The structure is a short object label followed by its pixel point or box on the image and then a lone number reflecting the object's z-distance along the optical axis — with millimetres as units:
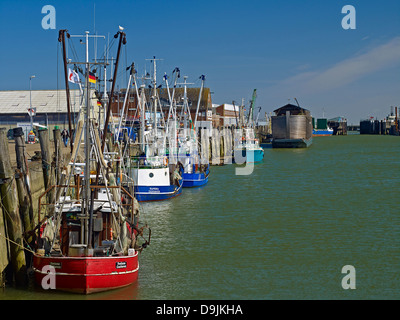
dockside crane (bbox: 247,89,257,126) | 144300
